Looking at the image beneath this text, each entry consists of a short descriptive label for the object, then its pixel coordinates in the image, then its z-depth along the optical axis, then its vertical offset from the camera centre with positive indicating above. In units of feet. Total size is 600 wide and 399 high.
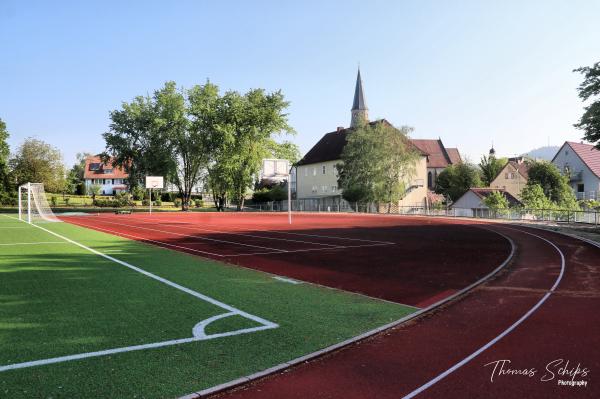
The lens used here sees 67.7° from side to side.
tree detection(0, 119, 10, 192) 212.02 +20.36
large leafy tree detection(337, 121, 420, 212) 172.96 +13.98
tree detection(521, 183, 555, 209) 138.30 -0.78
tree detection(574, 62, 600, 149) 68.90 +14.42
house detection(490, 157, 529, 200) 237.04 +9.37
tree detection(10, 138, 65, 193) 218.59 +17.97
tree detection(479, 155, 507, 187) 252.62 +16.52
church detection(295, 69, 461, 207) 206.80 +15.96
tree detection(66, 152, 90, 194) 306.55 +15.56
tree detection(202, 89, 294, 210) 182.80 +27.45
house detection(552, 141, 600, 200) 192.03 +12.92
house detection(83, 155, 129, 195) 359.46 +17.34
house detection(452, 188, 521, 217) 176.24 -0.53
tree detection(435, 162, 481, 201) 232.12 +9.32
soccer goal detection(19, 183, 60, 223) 115.05 -1.49
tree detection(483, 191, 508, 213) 138.86 -1.34
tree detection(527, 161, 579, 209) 176.45 +6.14
